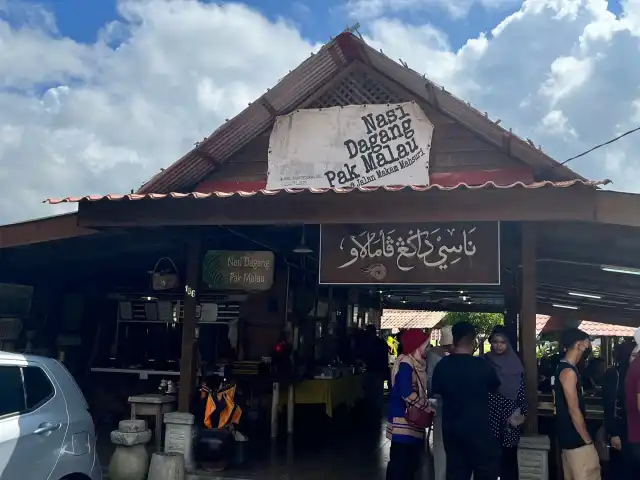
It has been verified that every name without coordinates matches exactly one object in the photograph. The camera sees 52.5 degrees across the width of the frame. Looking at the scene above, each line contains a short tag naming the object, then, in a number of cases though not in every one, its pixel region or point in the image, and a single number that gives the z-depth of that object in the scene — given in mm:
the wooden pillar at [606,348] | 20094
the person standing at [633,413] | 5453
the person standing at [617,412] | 6047
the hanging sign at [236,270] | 9125
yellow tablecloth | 11570
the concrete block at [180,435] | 7527
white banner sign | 8656
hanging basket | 9805
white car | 4551
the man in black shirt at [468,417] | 5406
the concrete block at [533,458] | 6375
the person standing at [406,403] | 6191
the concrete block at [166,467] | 7207
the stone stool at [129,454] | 7324
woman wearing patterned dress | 6301
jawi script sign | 6730
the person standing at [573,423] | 5789
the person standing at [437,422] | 6246
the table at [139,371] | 11406
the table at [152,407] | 8094
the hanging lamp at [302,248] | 8867
